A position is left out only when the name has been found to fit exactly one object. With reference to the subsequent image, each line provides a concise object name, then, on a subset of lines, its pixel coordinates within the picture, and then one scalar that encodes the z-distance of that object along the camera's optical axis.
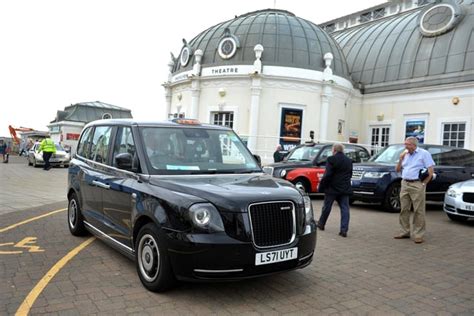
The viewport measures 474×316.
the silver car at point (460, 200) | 8.82
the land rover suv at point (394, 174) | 10.45
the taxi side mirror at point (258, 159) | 5.74
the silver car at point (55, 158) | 24.56
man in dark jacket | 7.57
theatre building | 24.16
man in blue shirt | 7.26
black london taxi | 3.92
